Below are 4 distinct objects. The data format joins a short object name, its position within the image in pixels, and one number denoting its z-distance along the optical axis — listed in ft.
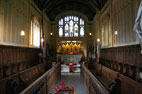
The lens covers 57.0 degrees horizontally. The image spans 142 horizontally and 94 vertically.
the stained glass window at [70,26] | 81.15
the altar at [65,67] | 55.21
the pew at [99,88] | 11.16
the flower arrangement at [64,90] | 19.99
